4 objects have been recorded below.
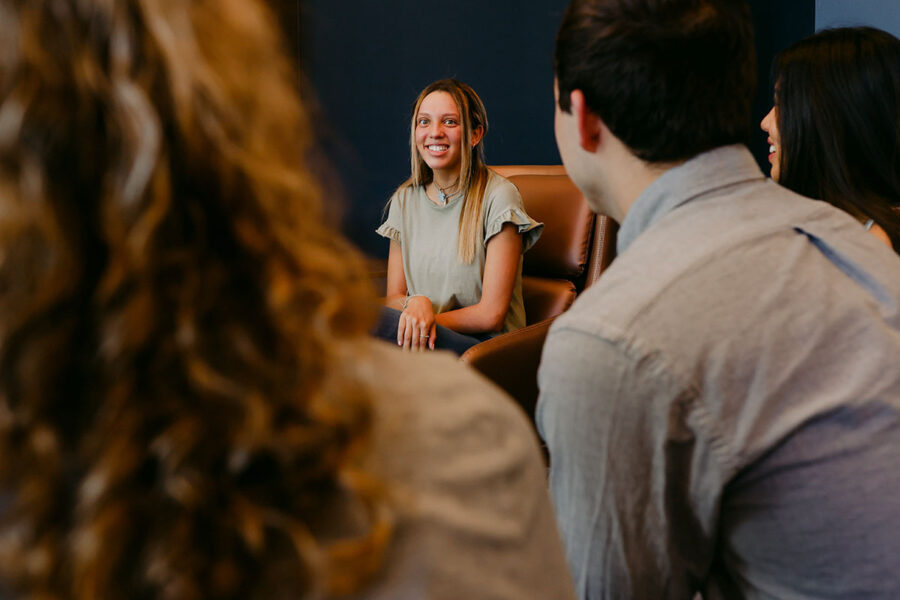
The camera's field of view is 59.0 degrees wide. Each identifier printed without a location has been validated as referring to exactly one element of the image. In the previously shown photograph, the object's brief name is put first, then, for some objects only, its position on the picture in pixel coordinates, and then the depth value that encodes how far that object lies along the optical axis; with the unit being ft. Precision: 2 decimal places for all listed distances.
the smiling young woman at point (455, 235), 8.79
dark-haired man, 2.70
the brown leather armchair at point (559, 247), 9.29
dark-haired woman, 5.50
